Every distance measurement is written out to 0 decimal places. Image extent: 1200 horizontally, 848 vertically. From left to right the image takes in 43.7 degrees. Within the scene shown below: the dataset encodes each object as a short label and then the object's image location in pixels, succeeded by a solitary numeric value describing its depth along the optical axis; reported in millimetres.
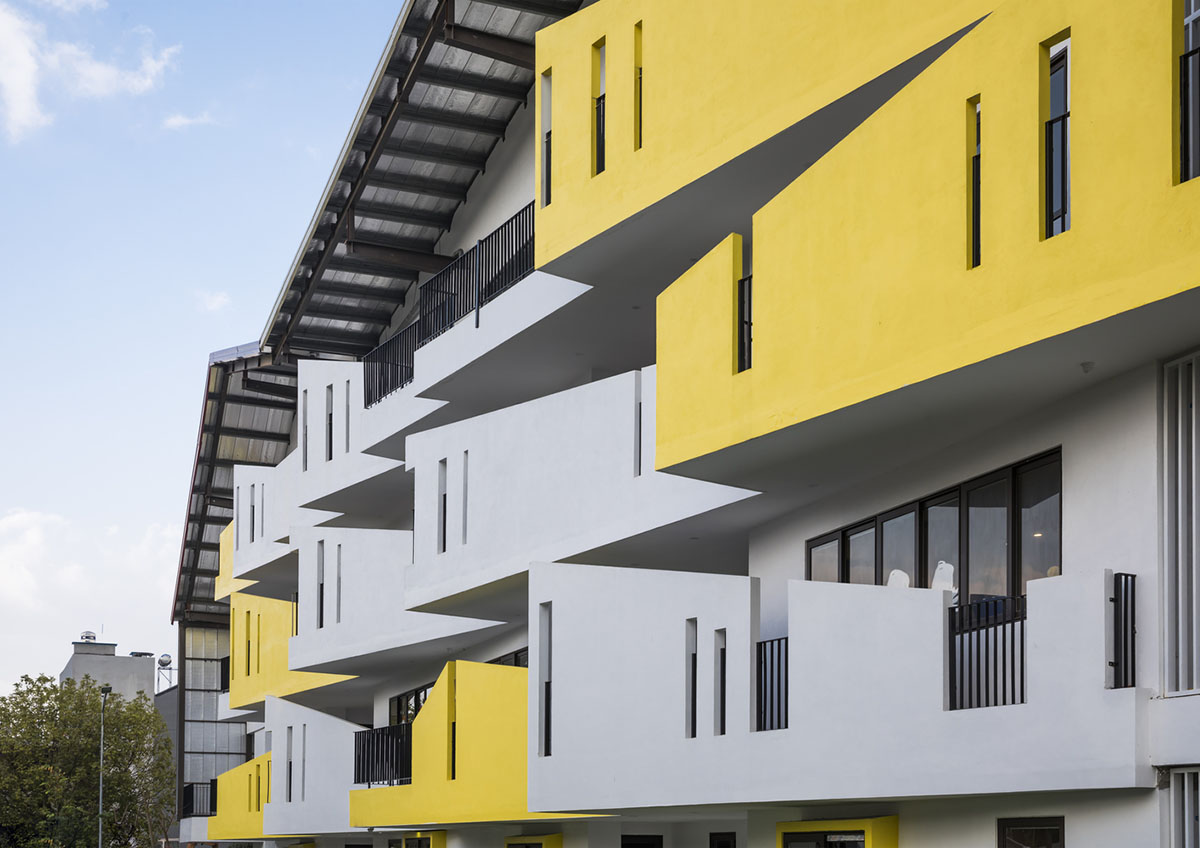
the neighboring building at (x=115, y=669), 77625
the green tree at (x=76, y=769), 54344
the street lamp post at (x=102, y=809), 54594
